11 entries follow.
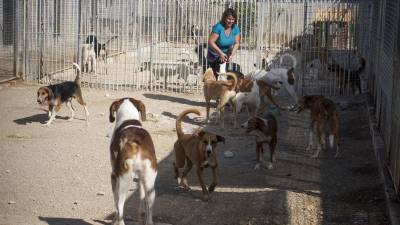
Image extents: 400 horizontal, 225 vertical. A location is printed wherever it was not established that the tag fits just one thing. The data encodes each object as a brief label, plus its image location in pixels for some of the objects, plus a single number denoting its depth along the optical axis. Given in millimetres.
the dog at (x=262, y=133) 10359
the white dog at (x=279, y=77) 16078
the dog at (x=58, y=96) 13570
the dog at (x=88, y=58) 18703
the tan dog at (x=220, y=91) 13750
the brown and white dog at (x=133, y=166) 6594
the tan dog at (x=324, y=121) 11125
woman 15660
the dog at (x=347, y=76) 17209
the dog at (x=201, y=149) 8461
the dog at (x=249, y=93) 13992
